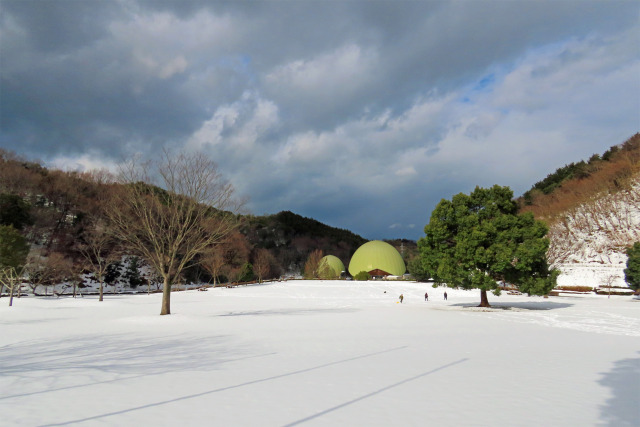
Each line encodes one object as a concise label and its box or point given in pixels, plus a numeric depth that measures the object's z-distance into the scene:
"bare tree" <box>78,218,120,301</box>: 53.21
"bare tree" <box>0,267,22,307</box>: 29.31
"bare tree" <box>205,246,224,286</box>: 56.71
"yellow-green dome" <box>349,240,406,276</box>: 91.43
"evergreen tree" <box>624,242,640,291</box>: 42.15
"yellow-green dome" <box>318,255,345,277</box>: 82.53
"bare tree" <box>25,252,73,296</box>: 38.22
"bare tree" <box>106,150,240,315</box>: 22.58
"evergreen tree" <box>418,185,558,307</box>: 27.64
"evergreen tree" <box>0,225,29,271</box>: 34.66
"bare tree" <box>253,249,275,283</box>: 67.41
